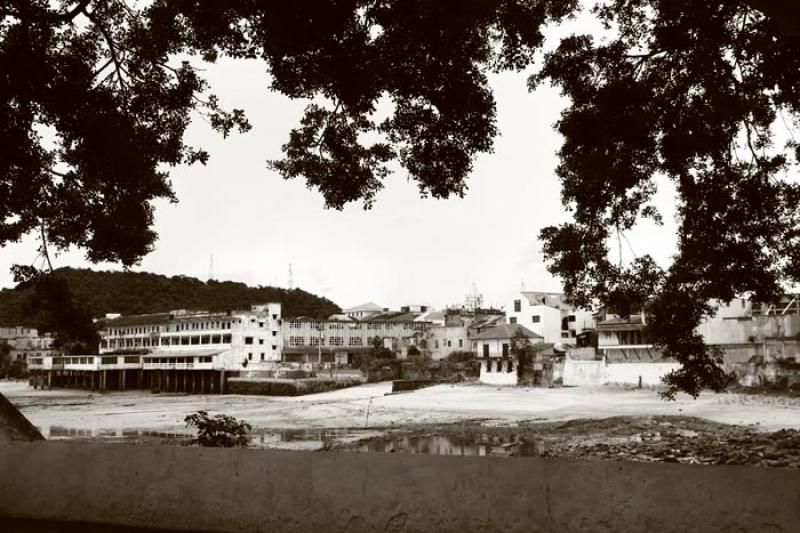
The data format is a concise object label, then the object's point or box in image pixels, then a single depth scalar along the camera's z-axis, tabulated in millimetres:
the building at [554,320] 63375
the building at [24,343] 93312
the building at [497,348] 51625
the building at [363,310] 101775
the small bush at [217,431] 10852
